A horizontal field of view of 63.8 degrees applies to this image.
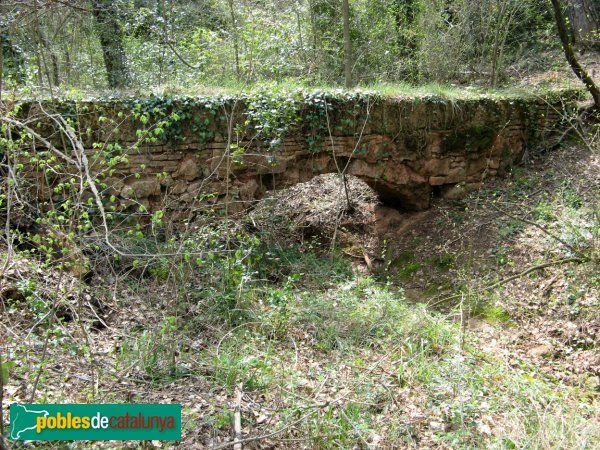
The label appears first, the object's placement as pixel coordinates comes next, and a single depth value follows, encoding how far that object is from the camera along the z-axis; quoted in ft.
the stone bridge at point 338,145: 21.56
